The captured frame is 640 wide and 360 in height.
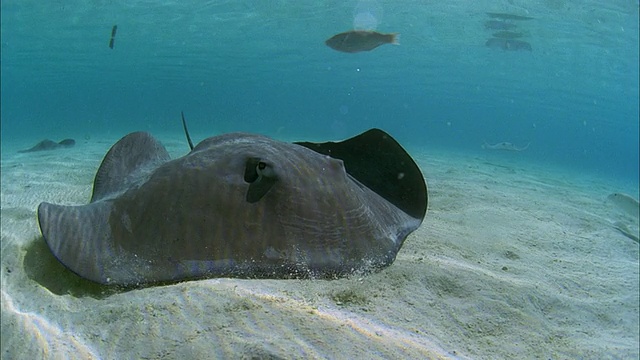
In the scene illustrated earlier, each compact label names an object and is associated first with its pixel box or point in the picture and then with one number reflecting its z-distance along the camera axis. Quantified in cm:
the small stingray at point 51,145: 1320
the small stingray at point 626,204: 729
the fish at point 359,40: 1099
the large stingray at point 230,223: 217
